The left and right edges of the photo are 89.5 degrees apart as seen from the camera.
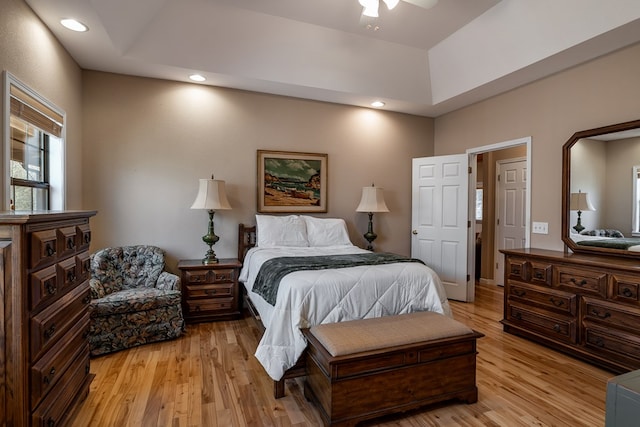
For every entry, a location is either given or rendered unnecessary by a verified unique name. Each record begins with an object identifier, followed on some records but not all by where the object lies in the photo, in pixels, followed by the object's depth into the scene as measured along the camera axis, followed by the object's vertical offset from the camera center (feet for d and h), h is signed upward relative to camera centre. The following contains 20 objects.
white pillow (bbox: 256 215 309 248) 12.60 -0.93
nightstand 11.53 -3.03
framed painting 13.88 +1.18
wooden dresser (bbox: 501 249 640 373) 8.05 -2.66
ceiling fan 8.49 +5.46
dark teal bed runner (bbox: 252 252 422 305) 8.30 -1.55
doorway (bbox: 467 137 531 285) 17.78 -0.63
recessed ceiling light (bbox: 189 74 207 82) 11.93 +4.90
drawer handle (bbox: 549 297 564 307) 9.49 -2.72
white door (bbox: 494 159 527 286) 16.60 +0.16
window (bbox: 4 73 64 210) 7.41 +1.49
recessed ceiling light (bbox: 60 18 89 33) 8.44 +4.87
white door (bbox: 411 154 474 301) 14.71 -0.40
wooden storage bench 6.06 -3.14
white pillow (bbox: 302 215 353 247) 13.21 -0.98
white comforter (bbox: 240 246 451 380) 7.14 -2.22
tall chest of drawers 4.33 -1.68
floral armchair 9.15 -2.73
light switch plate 11.68 -0.64
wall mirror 9.32 +0.63
